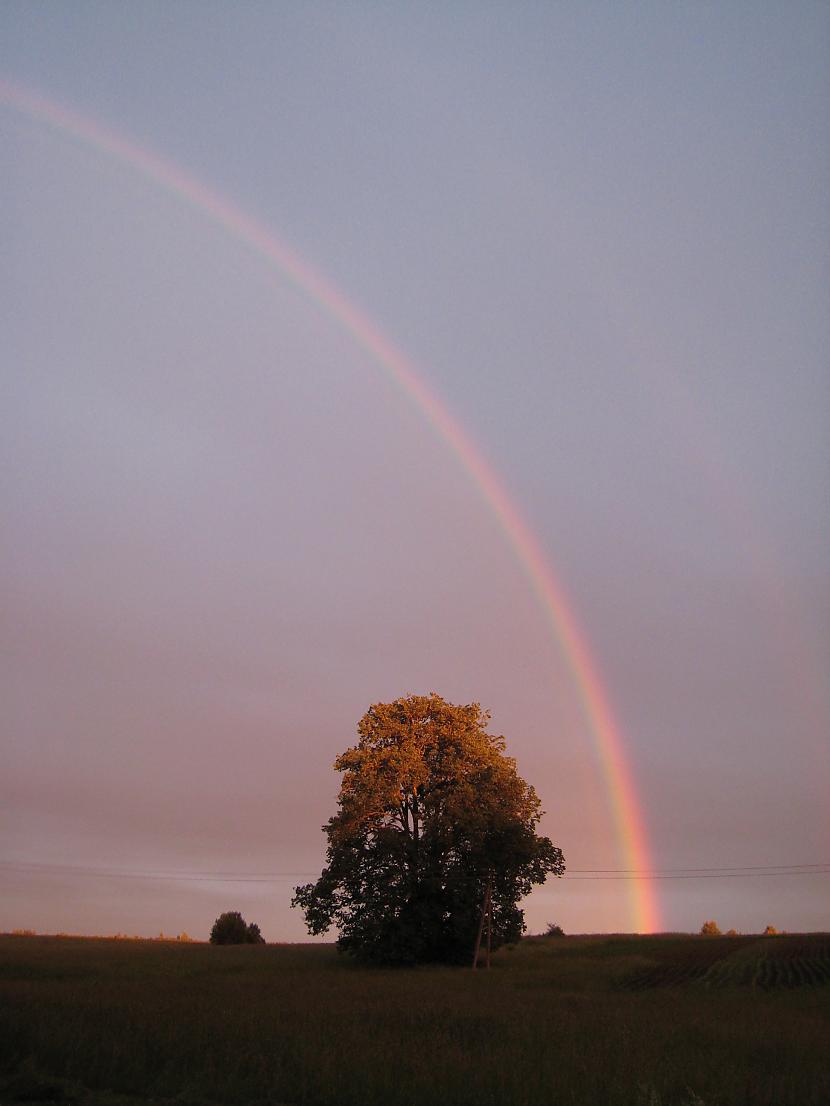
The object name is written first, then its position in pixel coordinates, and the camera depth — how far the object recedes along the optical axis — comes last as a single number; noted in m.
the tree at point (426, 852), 48.59
